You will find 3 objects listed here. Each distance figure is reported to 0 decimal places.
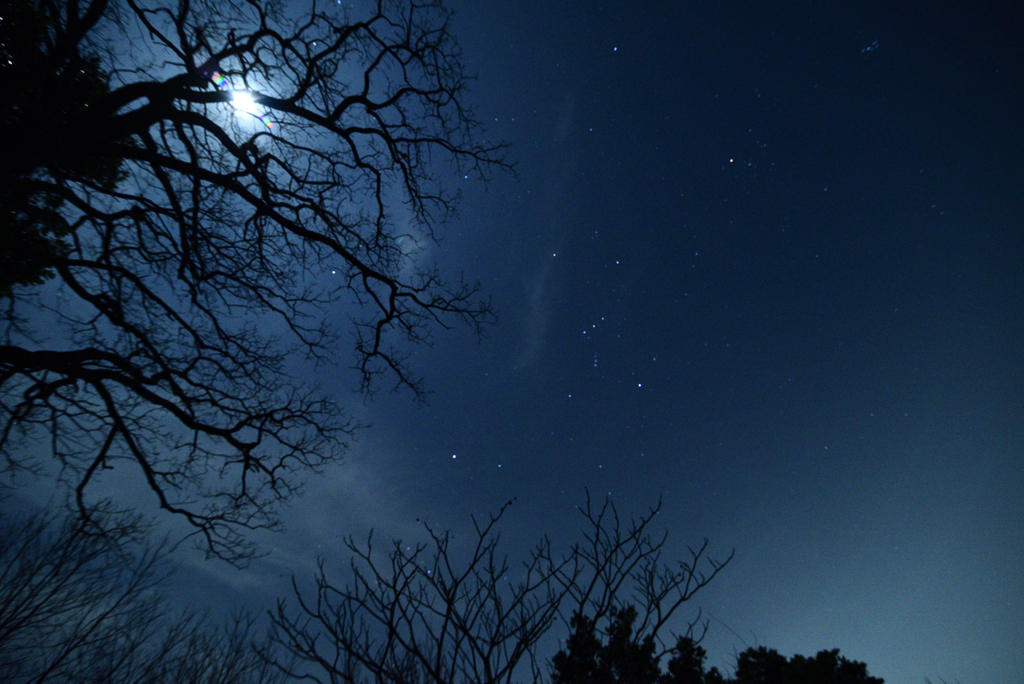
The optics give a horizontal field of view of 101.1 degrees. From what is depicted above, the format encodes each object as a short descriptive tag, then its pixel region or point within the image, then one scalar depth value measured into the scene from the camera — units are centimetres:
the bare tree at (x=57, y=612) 777
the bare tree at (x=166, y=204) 421
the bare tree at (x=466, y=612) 242
